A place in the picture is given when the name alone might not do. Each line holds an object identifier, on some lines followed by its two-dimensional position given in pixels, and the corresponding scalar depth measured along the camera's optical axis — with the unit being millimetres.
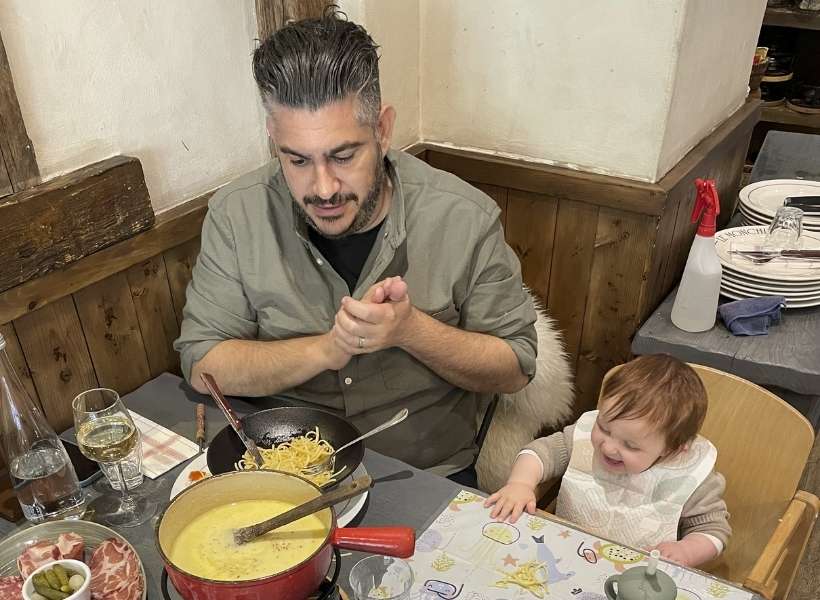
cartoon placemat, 1039
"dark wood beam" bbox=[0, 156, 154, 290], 1322
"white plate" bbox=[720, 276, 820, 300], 2008
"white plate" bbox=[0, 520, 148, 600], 1066
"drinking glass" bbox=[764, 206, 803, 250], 2154
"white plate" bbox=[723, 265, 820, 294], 2002
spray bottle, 1920
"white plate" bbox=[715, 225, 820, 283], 2006
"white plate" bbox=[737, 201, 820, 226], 2314
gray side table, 1795
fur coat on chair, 1901
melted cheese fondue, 904
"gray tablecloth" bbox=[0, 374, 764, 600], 1134
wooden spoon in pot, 921
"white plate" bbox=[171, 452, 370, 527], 1137
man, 1424
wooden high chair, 1442
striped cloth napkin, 1310
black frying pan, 1288
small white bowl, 947
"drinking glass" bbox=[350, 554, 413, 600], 1021
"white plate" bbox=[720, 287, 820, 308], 2008
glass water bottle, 1188
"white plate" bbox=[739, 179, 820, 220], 2424
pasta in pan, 1218
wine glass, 1194
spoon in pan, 1222
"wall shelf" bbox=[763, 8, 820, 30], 3811
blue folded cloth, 1931
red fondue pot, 833
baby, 1340
